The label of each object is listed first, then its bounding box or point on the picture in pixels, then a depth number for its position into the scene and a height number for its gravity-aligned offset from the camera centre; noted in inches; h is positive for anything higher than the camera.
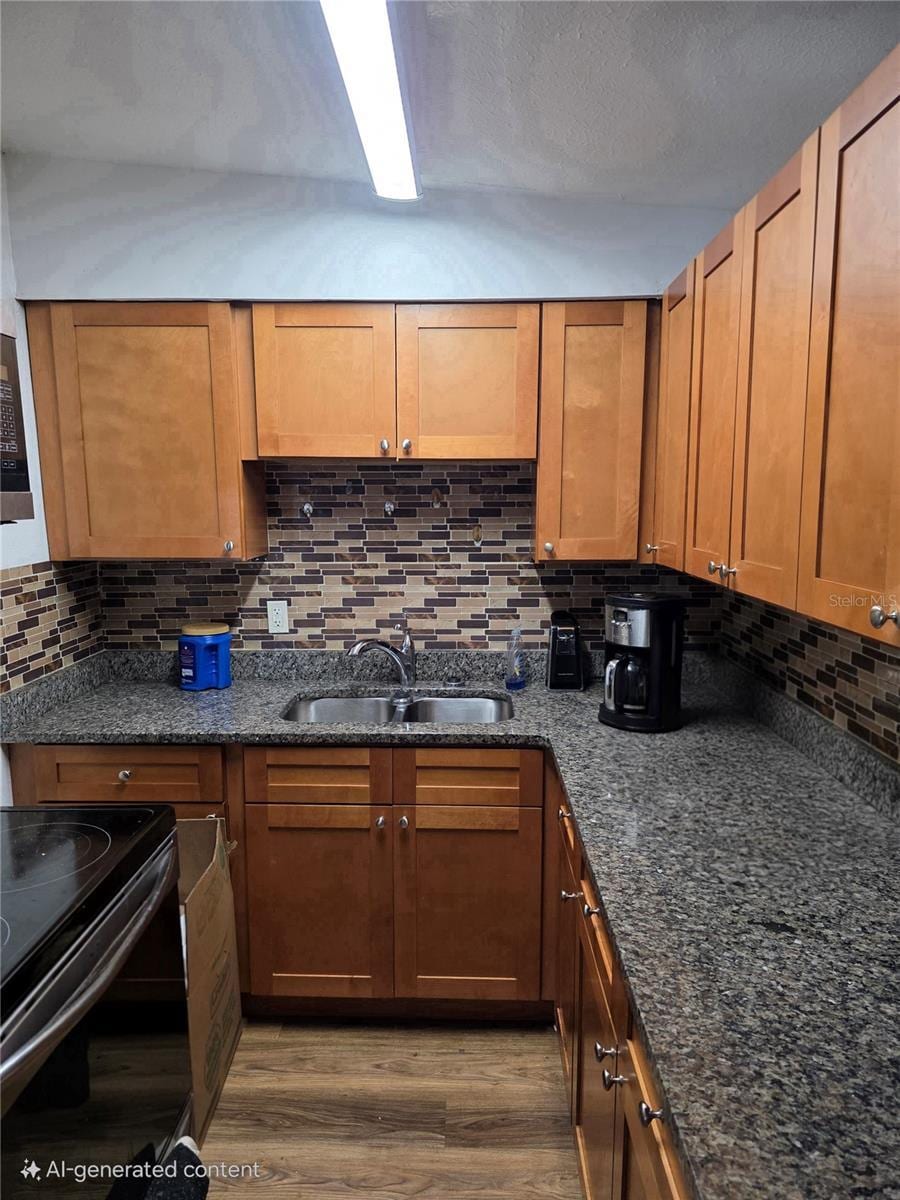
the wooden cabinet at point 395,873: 77.2 -41.5
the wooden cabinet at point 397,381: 82.3 +15.9
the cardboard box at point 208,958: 62.0 -43.4
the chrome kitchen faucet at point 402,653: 93.4 -19.7
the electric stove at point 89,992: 34.2 -27.6
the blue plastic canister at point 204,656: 91.0 -19.5
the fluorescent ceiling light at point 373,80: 44.0 +32.3
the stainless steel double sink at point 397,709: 92.3 -27.1
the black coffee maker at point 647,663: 73.2 -16.5
